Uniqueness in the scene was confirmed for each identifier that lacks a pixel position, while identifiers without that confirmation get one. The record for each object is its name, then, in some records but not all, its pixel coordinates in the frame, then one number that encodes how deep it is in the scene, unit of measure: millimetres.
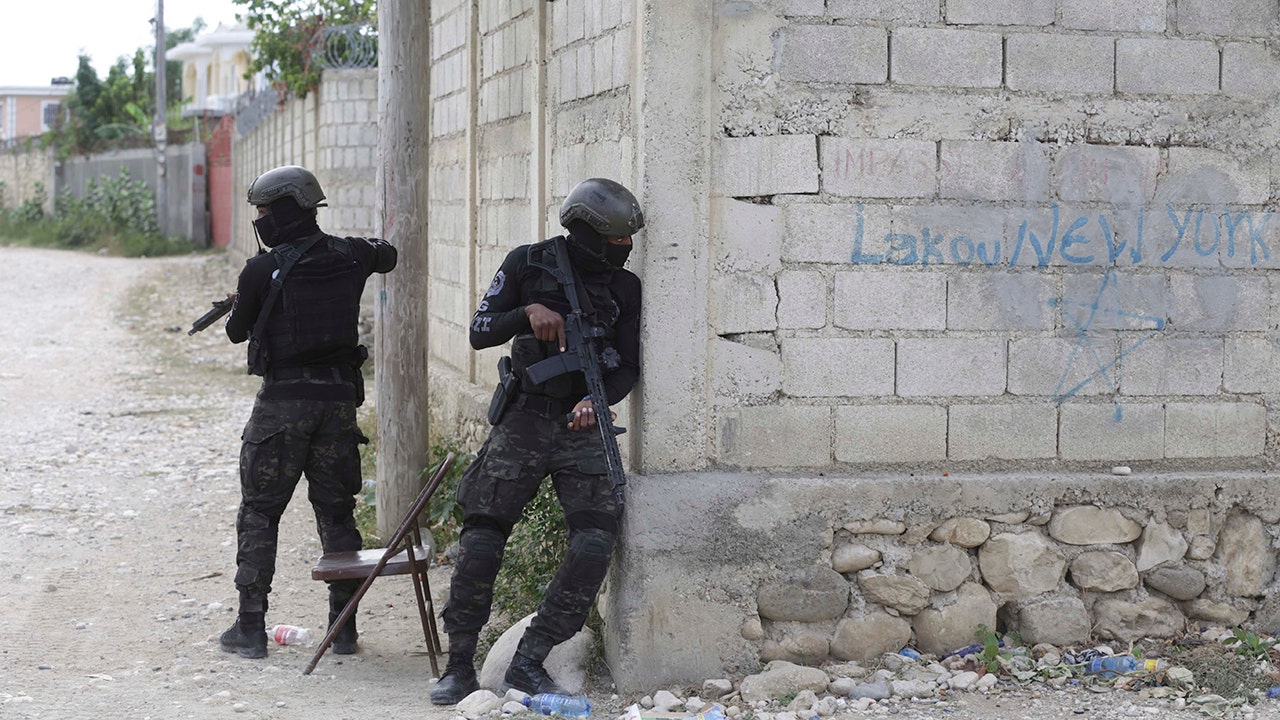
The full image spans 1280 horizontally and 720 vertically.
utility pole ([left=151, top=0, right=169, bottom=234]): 31688
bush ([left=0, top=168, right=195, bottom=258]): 29688
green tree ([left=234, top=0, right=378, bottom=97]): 14305
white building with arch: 48219
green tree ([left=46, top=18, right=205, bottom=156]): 37906
